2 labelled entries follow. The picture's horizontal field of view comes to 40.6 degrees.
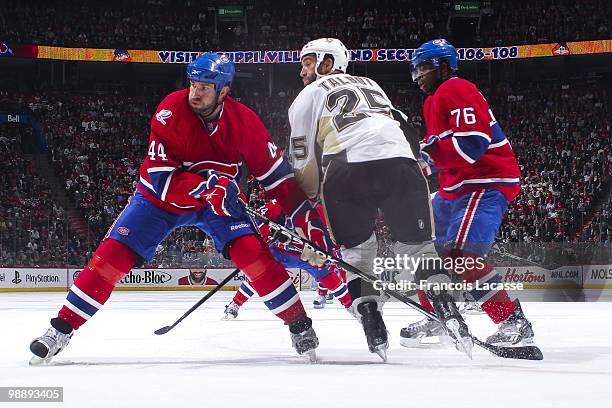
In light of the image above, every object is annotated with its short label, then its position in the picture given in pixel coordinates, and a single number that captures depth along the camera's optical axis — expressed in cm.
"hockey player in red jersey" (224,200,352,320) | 554
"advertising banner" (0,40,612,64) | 2031
